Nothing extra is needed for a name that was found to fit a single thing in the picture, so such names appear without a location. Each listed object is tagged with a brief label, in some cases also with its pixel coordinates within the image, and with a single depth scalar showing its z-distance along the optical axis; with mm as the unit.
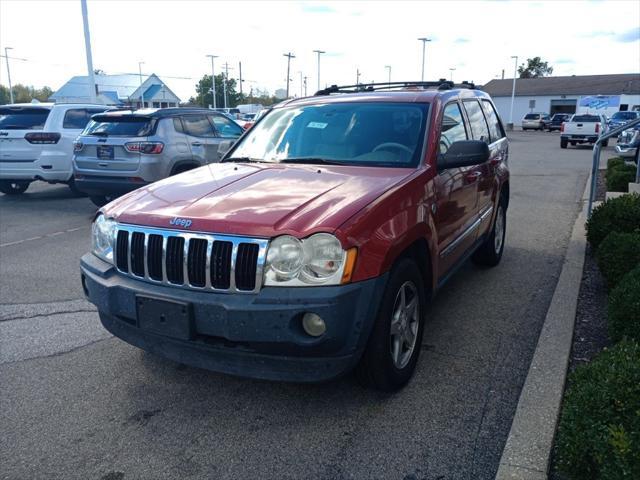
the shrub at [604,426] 2139
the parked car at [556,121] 48175
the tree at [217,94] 97750
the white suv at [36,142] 10523
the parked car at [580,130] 27531
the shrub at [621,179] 10312
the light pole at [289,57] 84562
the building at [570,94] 62125
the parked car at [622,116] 35656
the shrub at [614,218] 5621
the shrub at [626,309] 3395
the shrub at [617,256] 4574
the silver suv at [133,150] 8680
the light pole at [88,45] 19891
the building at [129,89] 59306
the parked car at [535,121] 51625
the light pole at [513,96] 67075
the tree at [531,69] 103188
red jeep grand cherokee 2852
